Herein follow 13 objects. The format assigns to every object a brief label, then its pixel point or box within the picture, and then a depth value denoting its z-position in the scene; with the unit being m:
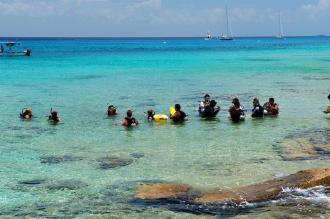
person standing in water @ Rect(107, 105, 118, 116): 23.55
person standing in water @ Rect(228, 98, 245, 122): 21.36
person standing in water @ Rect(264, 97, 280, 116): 22.67
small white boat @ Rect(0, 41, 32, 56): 87.12
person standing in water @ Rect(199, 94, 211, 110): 22.57
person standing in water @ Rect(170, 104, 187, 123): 21.64
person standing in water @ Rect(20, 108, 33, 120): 23.16
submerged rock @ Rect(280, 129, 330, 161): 14.99
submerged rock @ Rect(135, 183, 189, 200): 11.34
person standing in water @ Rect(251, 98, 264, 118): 22.00
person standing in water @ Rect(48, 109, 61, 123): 22.05
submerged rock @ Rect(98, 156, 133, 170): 14.57
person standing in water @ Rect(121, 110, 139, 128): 20.61
